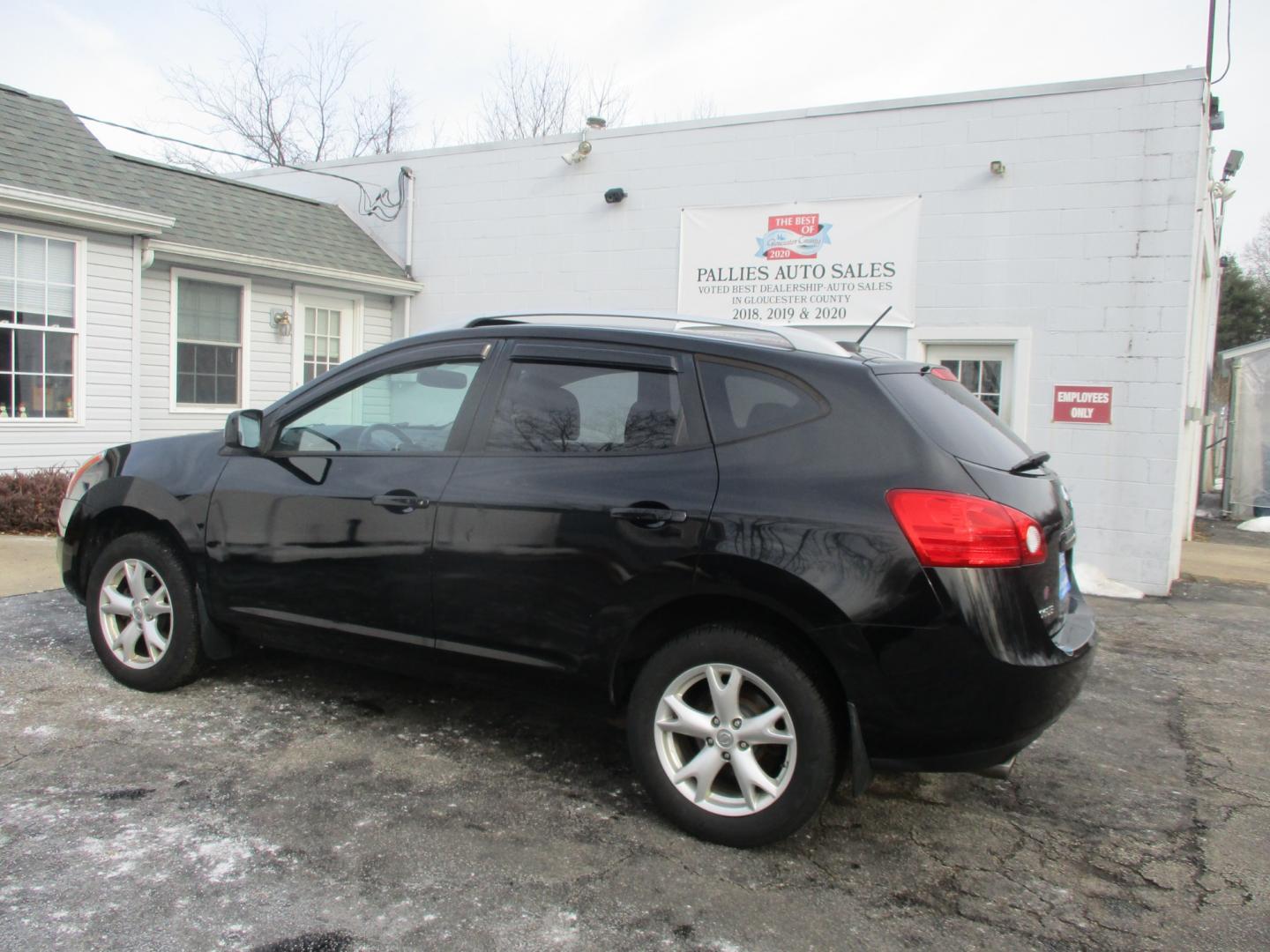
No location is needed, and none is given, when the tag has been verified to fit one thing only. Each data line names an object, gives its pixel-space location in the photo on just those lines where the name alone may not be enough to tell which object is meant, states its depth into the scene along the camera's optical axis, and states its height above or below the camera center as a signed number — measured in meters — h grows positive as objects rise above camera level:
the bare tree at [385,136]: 29.17 +8.50
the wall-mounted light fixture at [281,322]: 11.57 +1.09
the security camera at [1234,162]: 11.78 +3.54
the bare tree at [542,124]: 28.84 +8.93
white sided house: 9.22 +1.28
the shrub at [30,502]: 8.52 -0.89
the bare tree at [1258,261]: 43.17 +8.84
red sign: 8.66 +0.38
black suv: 2.91 -0.39
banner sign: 9.49 +1.77
